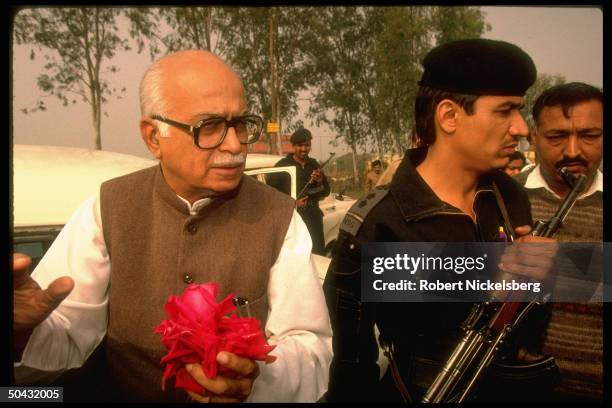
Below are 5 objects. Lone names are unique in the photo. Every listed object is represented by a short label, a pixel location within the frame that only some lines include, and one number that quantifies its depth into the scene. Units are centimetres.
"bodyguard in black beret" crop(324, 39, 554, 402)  135
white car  157
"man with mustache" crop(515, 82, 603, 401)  148
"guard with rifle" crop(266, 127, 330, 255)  305
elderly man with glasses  129
